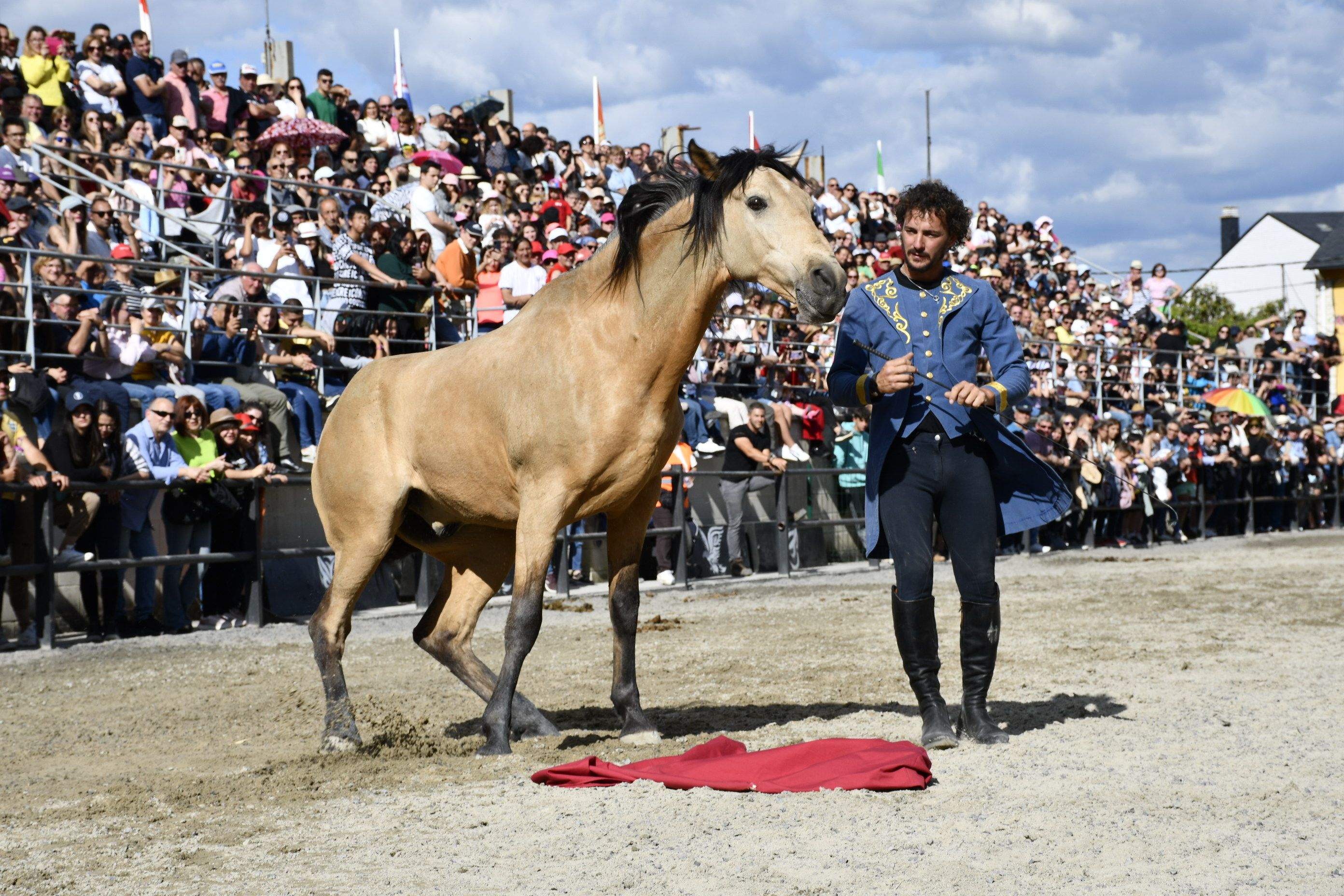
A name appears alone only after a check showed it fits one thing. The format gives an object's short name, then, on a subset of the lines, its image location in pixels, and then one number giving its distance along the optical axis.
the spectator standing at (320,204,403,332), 14.29
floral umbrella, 17.05
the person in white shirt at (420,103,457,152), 19.94
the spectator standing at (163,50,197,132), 16.64
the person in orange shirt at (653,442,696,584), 14.75
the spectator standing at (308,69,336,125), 18.66
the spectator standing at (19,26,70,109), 15.23
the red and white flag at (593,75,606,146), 27.95
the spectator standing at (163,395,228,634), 11.40
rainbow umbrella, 24.92
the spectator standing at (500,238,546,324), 14.70
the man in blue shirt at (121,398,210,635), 11.10
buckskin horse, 5.91
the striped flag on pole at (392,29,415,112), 22.77
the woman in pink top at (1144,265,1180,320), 30.52
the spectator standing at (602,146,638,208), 21.38
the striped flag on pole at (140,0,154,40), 18.62
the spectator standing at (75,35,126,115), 15.91
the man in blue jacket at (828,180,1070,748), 5.99
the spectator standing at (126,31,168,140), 16.23
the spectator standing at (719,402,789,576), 15.41
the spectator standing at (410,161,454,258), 15.45
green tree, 52.75
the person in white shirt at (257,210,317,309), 14.32
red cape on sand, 5.04
